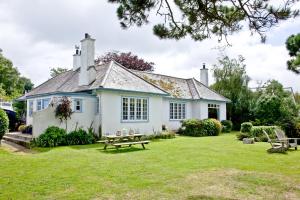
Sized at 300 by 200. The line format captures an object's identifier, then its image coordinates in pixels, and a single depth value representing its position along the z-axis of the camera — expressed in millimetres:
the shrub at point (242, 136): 19472
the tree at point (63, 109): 16906
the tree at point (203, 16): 7875
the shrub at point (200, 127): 23953
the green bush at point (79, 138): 16891
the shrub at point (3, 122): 15414
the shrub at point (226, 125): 28902
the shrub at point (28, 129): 20175
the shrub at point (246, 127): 19984
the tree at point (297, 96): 46494
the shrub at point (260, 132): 18884
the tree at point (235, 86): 32750
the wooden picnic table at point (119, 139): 14823
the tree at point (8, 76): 48750
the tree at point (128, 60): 41688
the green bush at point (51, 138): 15859
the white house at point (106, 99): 18188
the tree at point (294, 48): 9789
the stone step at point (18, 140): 16720
